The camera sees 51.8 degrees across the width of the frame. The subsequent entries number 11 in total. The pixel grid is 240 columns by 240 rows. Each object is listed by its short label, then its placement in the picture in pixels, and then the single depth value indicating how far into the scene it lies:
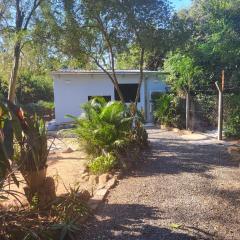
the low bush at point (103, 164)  4.99
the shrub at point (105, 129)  5.64
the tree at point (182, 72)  9.52
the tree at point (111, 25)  6.78
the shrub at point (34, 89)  17.25
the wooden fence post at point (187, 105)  9.13
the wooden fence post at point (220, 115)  7.41
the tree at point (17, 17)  8.08
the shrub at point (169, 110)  9.79
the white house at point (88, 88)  12.89
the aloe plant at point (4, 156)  2.57
